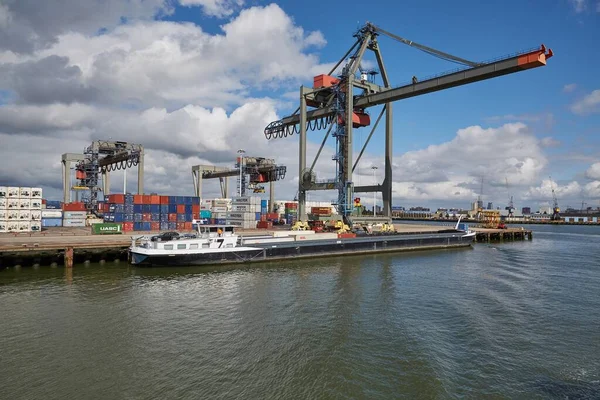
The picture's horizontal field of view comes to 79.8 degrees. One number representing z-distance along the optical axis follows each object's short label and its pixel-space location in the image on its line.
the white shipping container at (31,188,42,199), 46.47
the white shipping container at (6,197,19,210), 45.38
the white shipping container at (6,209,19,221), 45.78
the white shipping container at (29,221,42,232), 47.62
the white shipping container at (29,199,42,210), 46.94
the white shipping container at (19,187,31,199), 45.62
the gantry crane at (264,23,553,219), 48.16
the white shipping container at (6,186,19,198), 44.72
